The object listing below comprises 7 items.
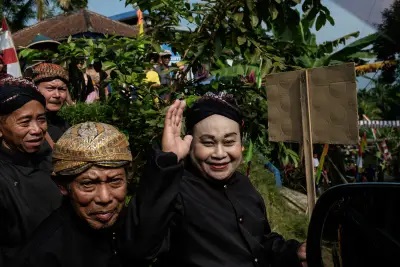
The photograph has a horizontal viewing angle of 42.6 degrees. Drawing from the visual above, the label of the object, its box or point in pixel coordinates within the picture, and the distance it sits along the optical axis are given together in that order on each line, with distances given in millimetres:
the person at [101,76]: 4417
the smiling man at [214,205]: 2309
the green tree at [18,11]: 31828
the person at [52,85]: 3785
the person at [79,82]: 4637
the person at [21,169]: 2422
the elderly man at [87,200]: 1968
